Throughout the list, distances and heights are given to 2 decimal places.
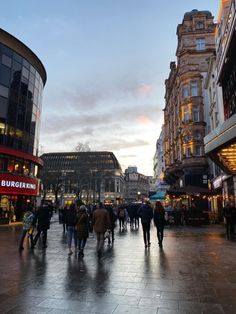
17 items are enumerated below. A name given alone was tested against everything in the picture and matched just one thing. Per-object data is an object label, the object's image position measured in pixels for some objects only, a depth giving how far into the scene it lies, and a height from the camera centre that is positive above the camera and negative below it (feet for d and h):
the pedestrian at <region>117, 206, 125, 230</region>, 70.64 -1.20
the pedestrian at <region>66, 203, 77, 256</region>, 35.24 -1.65
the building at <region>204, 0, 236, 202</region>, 41.64 +28.31
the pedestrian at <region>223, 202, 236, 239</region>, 52.75 -1.00
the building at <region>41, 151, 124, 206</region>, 185.88 +23.00
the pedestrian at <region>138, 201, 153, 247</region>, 41.22 -1.08
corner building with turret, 116.67 +49.60
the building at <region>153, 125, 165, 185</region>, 283.65 +56.71
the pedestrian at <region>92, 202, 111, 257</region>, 33.78 -1.68
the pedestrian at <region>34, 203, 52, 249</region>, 40.47 -1.54
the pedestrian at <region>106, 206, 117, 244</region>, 46.43 -1.15
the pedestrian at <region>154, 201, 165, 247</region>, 42.70 -1.55
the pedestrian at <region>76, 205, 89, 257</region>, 33.22 -2.23
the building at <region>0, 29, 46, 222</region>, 90.74 +27.96
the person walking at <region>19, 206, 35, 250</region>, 40.07 -1.83
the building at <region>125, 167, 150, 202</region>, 639.76 +48.16
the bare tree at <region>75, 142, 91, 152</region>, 189.67 +40.25
